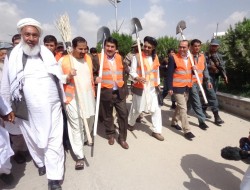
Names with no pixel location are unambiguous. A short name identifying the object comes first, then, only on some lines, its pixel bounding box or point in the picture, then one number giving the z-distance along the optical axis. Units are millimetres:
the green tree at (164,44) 10861
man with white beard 2221
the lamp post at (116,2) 17095
